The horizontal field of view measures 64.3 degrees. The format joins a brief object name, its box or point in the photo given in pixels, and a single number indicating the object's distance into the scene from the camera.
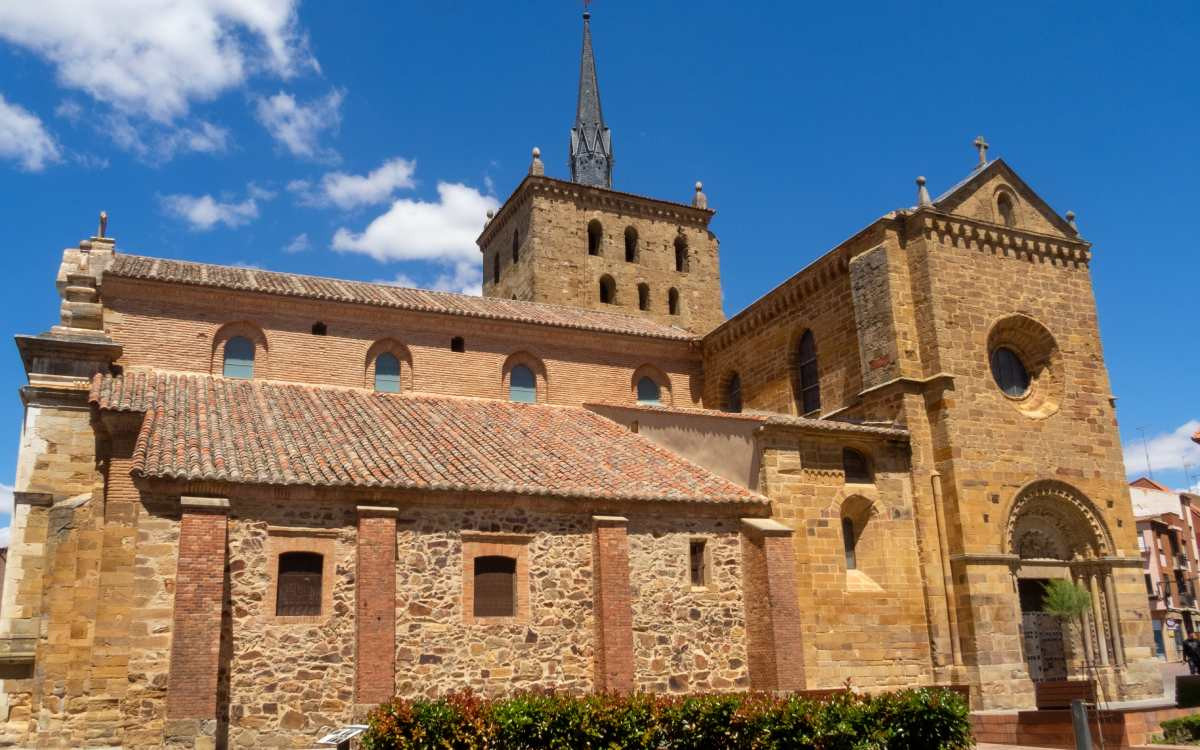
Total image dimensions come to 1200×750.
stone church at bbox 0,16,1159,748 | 15.29
